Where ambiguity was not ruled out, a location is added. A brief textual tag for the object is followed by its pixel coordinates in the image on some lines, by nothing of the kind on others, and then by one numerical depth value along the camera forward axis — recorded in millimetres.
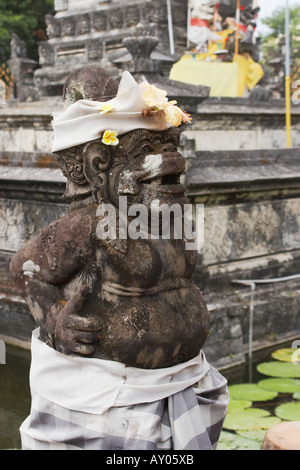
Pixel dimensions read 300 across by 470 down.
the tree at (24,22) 22812
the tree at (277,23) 38438
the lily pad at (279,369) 5762
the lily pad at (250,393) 5289
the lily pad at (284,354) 6094
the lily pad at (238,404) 5094
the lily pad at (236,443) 4457
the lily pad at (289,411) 4891
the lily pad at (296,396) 5323
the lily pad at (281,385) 5449
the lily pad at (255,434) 4588
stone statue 2965
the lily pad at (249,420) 4764
